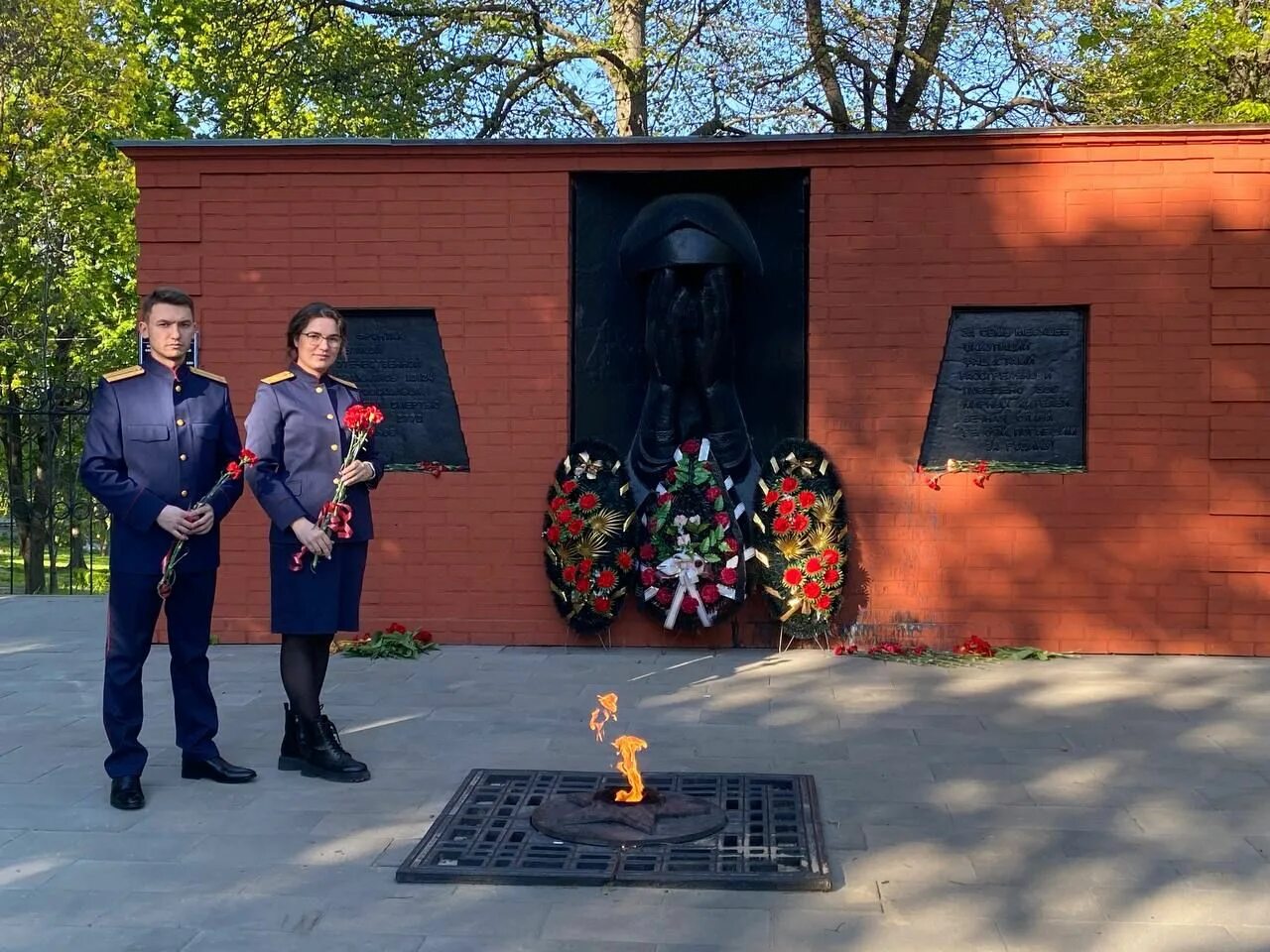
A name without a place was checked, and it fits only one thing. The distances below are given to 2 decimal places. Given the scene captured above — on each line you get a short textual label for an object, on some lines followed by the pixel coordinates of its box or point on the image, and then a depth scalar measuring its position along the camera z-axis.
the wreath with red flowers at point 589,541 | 7.43
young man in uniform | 4.42
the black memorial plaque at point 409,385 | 7.78
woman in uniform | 4.67
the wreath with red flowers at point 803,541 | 7.30
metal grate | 3.64
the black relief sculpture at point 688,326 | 7.61
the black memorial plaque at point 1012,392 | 7.47
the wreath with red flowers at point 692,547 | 7.32
